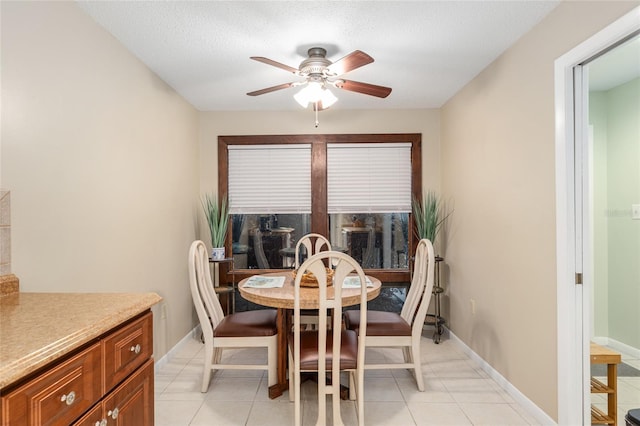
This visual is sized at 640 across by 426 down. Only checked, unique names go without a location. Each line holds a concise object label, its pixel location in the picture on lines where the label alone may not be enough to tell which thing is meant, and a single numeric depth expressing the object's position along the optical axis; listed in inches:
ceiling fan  98.5
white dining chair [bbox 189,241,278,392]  103.7
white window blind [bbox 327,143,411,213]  168.9
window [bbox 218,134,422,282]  167.6
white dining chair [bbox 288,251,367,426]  78.2
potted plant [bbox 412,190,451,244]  150.4
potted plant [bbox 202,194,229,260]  151.9
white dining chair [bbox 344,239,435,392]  104.4
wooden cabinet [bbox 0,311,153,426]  35.4
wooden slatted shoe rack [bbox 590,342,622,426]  82.2
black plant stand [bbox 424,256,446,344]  148.9
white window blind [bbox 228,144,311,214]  169.2
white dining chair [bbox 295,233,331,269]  134.3
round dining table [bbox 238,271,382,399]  89.6
